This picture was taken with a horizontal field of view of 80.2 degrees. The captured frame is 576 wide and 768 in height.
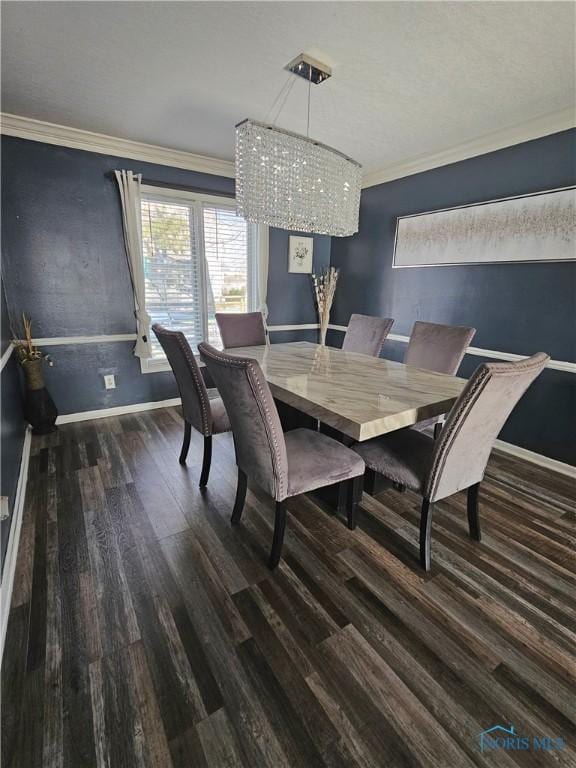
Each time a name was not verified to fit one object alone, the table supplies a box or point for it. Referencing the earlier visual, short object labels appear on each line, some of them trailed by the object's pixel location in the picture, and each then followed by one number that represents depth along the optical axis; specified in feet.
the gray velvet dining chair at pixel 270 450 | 4.47
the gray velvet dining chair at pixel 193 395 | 6.39
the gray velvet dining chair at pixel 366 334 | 9.64
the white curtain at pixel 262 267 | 12.14
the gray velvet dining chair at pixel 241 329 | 10.15
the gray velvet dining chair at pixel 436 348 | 7.80
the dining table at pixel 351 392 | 4.83
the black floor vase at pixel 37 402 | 8.99
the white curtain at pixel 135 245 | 9.67
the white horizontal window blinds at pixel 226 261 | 11.58
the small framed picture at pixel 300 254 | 13.24
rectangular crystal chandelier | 6.19
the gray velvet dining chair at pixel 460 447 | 4.38
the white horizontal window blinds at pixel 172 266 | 10.64
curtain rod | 10.20
